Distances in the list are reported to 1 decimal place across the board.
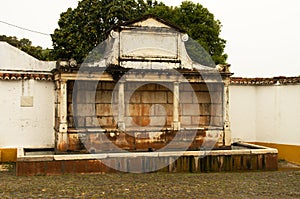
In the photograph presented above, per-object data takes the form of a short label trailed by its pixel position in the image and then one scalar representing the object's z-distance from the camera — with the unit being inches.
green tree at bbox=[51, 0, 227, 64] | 863.1
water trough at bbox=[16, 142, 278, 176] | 377.1
